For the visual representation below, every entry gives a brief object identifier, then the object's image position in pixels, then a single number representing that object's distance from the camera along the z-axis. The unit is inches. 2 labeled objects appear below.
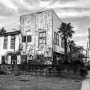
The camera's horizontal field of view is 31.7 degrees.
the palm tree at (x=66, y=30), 1026.7
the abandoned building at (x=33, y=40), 1007.6
